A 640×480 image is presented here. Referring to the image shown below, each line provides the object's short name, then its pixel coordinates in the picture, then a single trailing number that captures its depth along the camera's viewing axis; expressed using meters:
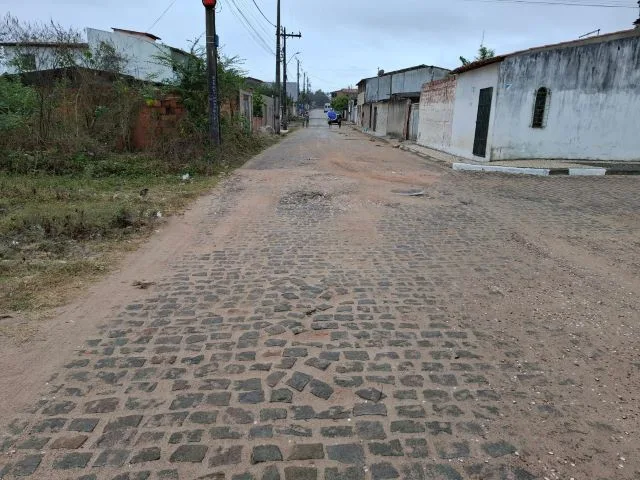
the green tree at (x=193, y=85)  13.74
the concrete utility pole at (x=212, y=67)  12.91
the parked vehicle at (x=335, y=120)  52.25
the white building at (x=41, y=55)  12.44
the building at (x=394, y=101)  29.30
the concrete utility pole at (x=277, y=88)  33.19
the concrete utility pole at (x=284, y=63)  40.34
